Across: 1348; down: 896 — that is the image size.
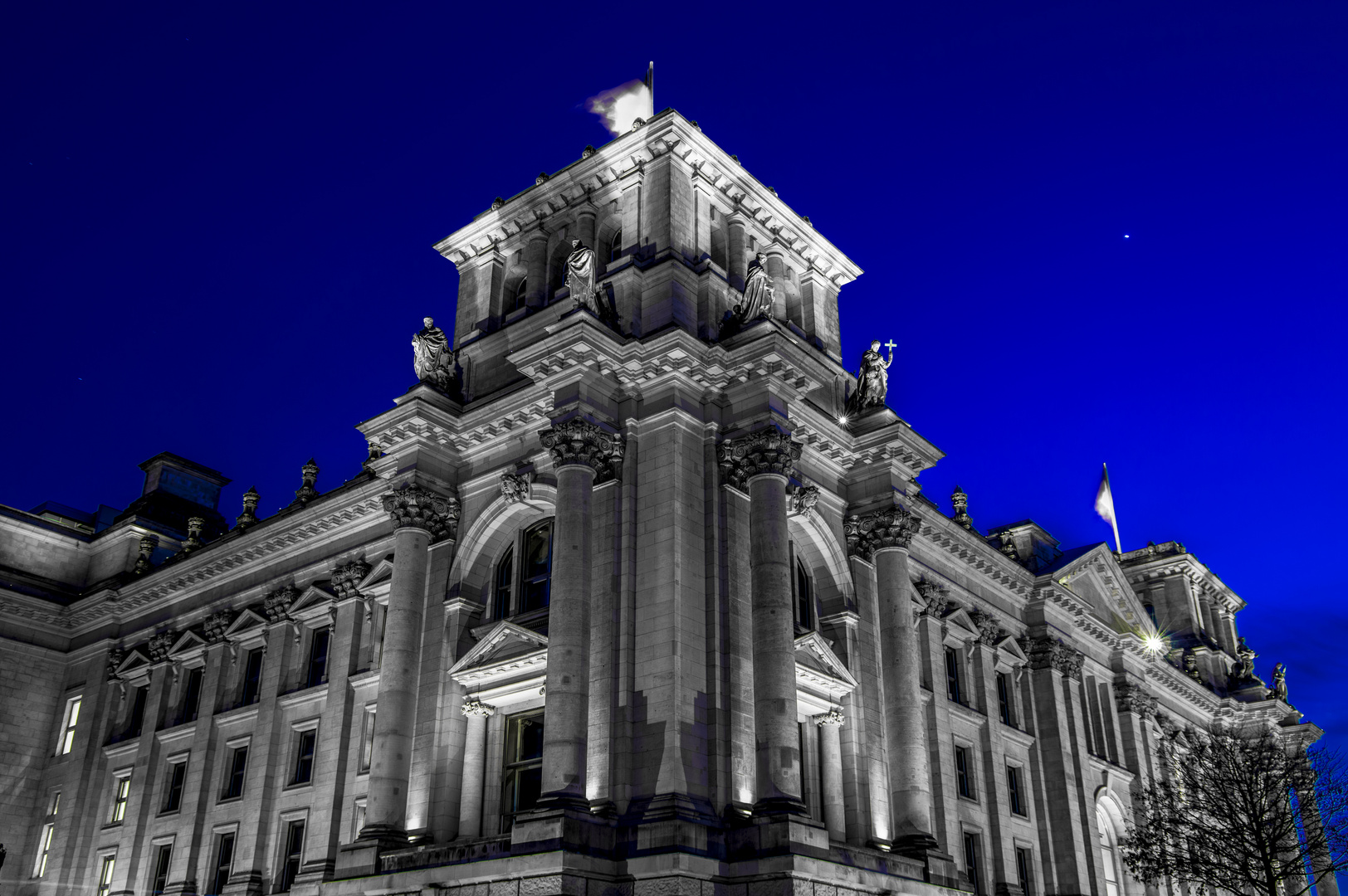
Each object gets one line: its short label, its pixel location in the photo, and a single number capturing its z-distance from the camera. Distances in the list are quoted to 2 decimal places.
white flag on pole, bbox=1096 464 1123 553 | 69.69
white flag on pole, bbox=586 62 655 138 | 38.19
